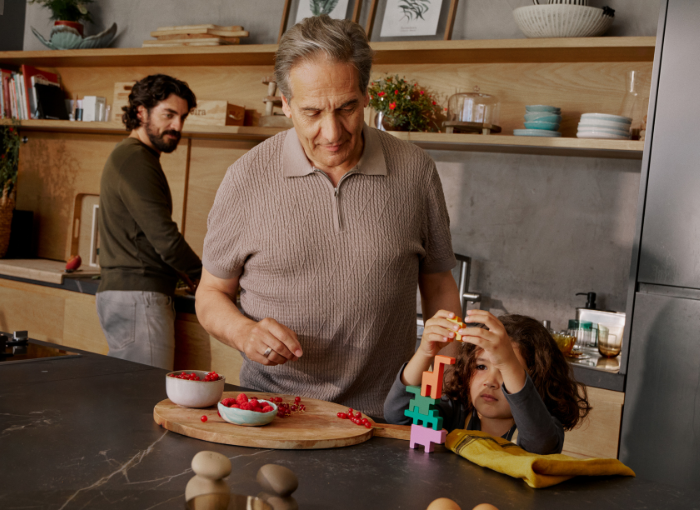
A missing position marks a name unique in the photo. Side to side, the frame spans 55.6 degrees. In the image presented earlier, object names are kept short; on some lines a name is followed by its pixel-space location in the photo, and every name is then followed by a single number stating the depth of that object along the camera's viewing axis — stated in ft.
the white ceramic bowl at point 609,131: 8.03
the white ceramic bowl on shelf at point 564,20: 8.09
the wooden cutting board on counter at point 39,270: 10.82
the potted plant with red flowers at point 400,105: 9.25
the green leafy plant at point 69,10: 12.48
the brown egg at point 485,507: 2.70
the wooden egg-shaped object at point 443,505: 2.67
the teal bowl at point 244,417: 3.76
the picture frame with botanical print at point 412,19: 9.56
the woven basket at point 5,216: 12.50
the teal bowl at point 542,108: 8.38
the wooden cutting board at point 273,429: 3.62
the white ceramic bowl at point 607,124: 8.02
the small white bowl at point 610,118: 8.02
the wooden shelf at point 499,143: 8.02
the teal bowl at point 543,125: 8.38
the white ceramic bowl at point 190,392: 4.02
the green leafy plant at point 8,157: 12.34
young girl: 3.74
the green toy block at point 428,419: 3.73
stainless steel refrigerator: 6.92
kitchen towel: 3.33
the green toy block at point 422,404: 3.80
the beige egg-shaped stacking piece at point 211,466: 2.83
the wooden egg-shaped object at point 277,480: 2.84
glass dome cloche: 8.93
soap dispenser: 8.57
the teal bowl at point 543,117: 8.38
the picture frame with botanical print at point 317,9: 10.16
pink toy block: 3.70
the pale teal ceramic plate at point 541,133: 8.36
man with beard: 8.46
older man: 4.73
